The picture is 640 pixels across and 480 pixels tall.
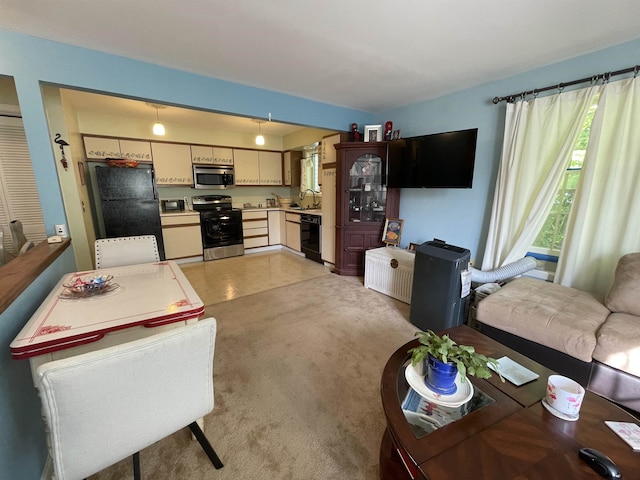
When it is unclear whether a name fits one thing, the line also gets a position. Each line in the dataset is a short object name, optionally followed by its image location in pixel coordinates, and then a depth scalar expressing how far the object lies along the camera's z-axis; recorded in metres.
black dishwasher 4.51
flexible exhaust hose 2.40
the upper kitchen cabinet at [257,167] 5.15
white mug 0.94
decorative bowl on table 1.43
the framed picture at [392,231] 3.49
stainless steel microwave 4.69
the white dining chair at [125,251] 2.11
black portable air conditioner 2.21
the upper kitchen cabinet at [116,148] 3.81
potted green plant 0.99
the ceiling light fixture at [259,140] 4.17
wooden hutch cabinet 3.56
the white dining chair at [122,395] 0.73
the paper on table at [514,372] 1.15
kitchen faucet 5.35
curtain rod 1.85
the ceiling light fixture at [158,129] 3.46
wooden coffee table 0.77
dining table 1.03
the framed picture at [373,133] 3.52
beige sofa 1.45
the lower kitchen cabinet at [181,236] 4.36
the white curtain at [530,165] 2.13
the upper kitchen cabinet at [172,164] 4.33
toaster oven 4.55
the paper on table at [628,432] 0.84
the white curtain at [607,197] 1.88
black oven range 4.69
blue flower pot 1.04
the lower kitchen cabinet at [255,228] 5.15
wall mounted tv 2.61
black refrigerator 3.70
